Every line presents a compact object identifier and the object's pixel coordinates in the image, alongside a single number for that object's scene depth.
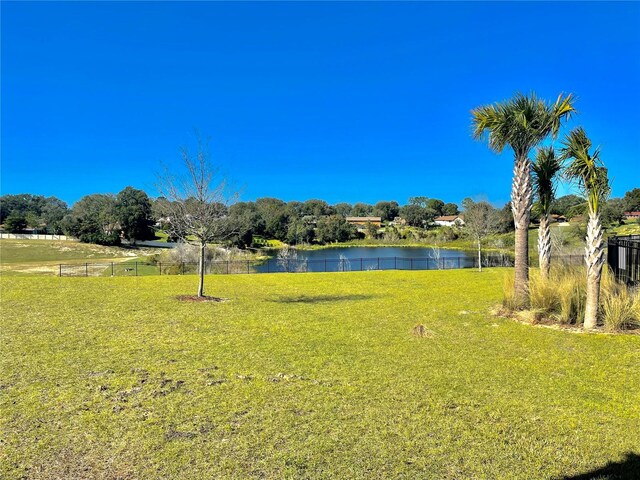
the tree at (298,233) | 78.00
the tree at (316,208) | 134.02
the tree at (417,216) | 115.75
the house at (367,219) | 126.40
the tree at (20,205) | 104.80
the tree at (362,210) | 160.77
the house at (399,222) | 121.44
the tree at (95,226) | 64.38
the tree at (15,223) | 82.25
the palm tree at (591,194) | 8.74
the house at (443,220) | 122.72
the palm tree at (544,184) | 12.09
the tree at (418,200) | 140.90
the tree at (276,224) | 78.75
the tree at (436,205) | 141.12
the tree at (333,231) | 84.06
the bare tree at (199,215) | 13.11
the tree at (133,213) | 65.69
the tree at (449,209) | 144.25
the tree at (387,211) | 145.45
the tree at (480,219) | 28.83
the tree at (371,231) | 90.12
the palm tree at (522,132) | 10.88
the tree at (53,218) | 78.94
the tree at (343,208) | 167.50
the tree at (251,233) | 57.33
